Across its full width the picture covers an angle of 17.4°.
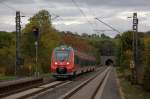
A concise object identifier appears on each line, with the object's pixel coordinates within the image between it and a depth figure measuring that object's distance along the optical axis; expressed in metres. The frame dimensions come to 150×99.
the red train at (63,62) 50.91
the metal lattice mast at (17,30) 54.17
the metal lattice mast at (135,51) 46.41
